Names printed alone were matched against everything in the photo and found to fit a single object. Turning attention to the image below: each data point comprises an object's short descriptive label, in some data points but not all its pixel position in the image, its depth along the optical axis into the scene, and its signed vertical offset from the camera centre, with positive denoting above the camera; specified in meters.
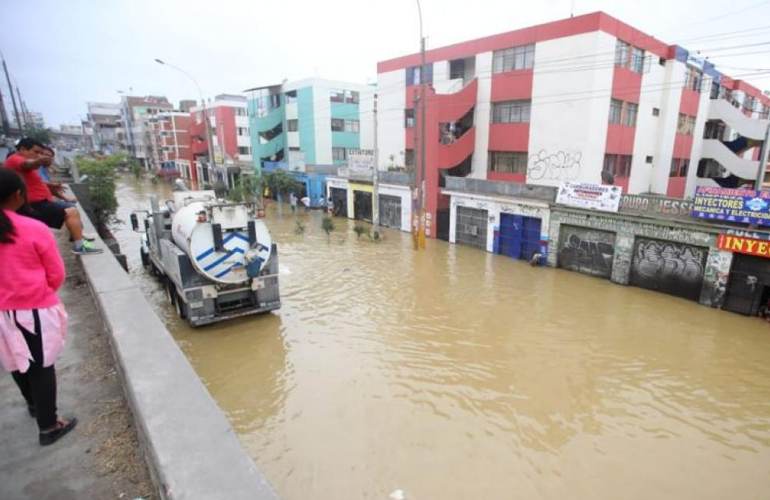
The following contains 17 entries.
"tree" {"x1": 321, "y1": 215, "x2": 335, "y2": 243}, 22.58 -3.71
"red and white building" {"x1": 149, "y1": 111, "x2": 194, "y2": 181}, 61.81 +2.23
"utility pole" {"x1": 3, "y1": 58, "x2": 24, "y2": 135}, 33.28 +4.91
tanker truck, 10.12 -2.62
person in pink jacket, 2.71 -0.97
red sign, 11.93 -2.63
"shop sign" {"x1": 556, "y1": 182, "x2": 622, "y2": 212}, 15.45 -1.53
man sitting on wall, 5.16 -0.43
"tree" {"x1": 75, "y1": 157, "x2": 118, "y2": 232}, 17.77 -1.39
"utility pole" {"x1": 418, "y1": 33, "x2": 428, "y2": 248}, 20.26 +0.37
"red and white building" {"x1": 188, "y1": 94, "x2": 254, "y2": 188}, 48.19 +2.20
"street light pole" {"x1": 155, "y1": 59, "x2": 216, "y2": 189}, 31.16 +1.67
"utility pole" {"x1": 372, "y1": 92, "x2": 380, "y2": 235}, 24.30 -2.10
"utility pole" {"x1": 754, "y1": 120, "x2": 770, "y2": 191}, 17.73 -0.23
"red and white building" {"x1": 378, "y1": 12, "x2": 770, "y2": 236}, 19.67 +2.61
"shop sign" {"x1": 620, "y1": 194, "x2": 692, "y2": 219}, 14.03 -1.74
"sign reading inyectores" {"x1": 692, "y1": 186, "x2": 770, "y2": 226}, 12.04 -1.49
